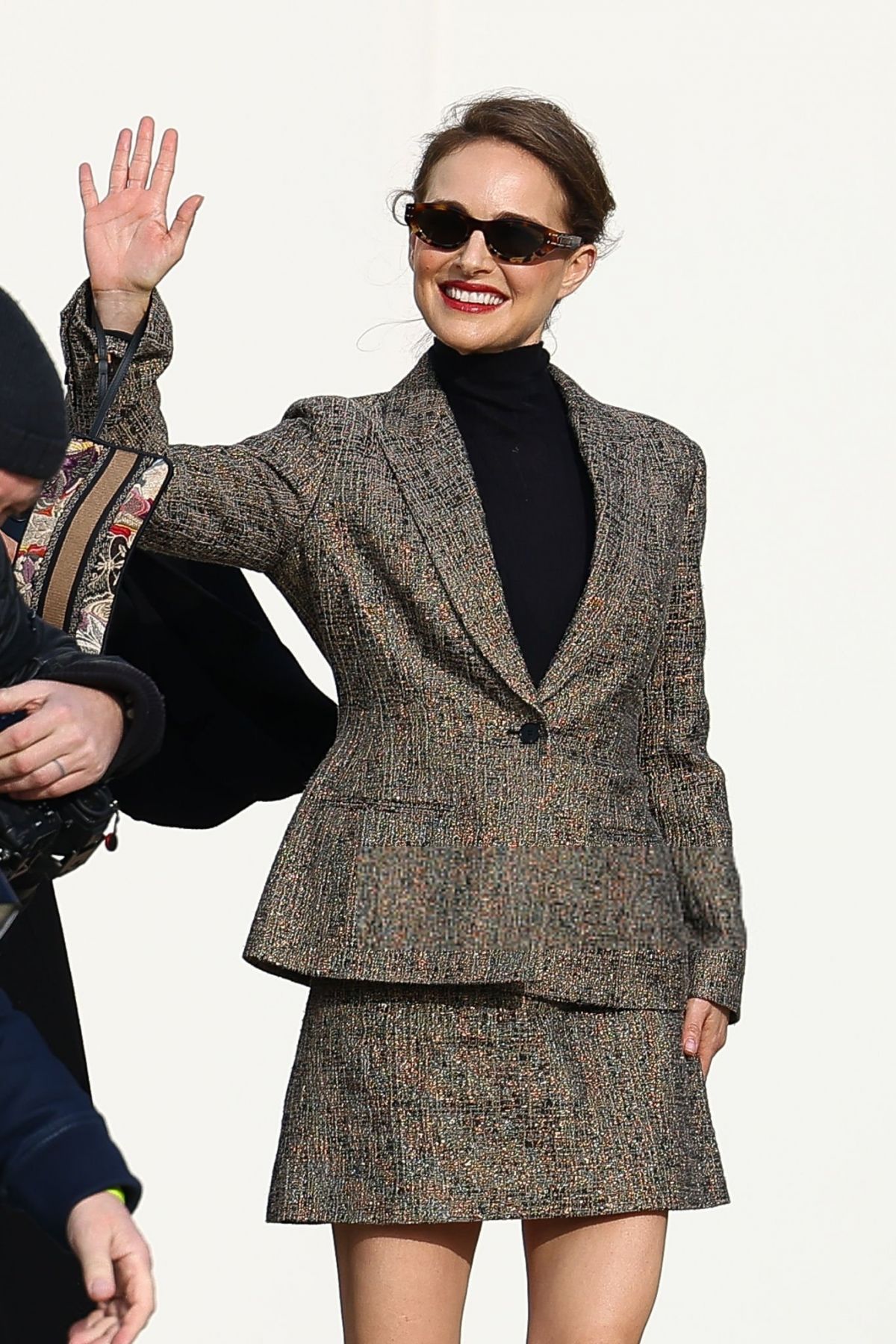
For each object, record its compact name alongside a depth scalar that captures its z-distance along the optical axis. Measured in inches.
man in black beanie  268.3
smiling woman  295.4
